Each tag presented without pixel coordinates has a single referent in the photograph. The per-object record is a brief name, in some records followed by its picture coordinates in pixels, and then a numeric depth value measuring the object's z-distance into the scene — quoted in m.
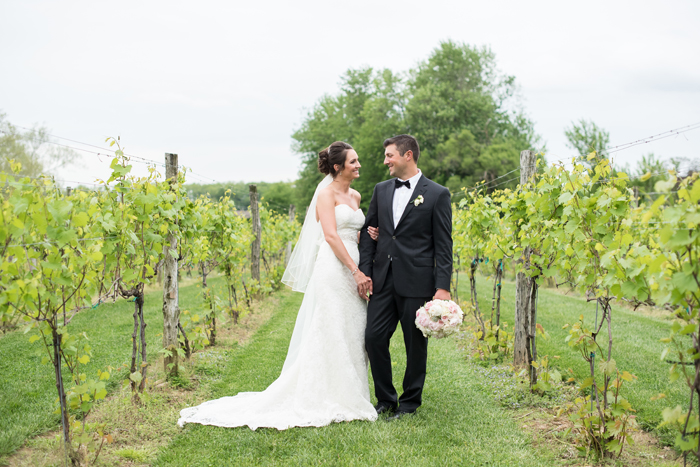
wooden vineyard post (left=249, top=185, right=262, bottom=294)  9.59
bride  3.62
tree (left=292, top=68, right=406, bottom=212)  32.16
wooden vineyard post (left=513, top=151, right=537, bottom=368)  4.50
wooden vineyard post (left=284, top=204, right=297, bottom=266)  15.13
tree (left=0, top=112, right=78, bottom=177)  17.33
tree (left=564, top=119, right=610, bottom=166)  34.16
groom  3.58
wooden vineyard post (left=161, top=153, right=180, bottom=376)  4.72
